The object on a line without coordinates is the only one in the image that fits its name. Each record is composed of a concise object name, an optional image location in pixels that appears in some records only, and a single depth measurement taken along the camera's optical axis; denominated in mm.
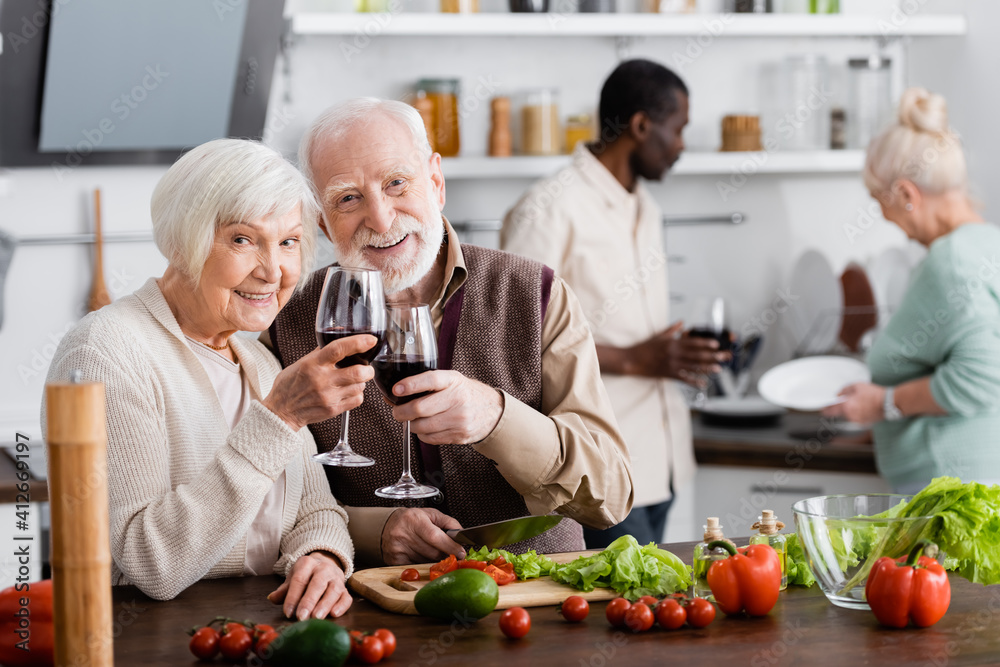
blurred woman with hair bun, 2600
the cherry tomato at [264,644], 1152
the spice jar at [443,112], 3288
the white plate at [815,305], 3715
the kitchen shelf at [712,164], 3299
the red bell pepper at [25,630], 1172
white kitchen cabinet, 3230
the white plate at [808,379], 3211
